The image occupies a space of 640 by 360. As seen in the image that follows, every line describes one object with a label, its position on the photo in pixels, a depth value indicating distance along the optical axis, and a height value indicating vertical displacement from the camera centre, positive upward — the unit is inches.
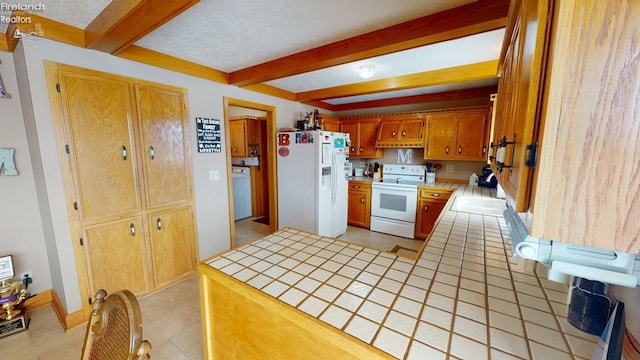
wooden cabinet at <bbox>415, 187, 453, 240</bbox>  135.2 -31.6
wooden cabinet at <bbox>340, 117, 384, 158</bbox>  169.3 +12.0
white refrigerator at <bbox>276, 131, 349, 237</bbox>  130.3 -15.6
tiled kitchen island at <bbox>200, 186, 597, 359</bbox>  27.3 -21.5
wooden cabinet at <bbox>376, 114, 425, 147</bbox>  151.5 +14.2
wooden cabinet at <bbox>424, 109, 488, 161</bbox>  133.3 +9.9
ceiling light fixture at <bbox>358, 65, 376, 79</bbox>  99.0 +34.3
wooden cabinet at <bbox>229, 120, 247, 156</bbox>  189.6 +12.9
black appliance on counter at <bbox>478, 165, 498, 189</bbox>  131.6 -15.5
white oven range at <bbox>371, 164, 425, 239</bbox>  145.3 -30.6
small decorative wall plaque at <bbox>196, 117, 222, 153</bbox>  102.8 +7.9
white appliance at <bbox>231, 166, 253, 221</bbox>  182.9 -30.3
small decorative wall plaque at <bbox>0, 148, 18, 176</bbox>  73.1 -2.8
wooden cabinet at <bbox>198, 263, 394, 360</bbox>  29.5 -26.3
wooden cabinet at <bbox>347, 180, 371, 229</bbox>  161.2 -35.7
